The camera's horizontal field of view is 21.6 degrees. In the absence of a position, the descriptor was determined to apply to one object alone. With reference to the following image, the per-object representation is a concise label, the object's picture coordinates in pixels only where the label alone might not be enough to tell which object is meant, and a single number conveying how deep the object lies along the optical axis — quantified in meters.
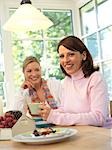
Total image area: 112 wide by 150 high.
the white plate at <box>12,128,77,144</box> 1.07
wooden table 0.98
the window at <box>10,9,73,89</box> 3.32
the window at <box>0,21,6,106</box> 3.20
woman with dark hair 1.53
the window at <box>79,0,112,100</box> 3.10
